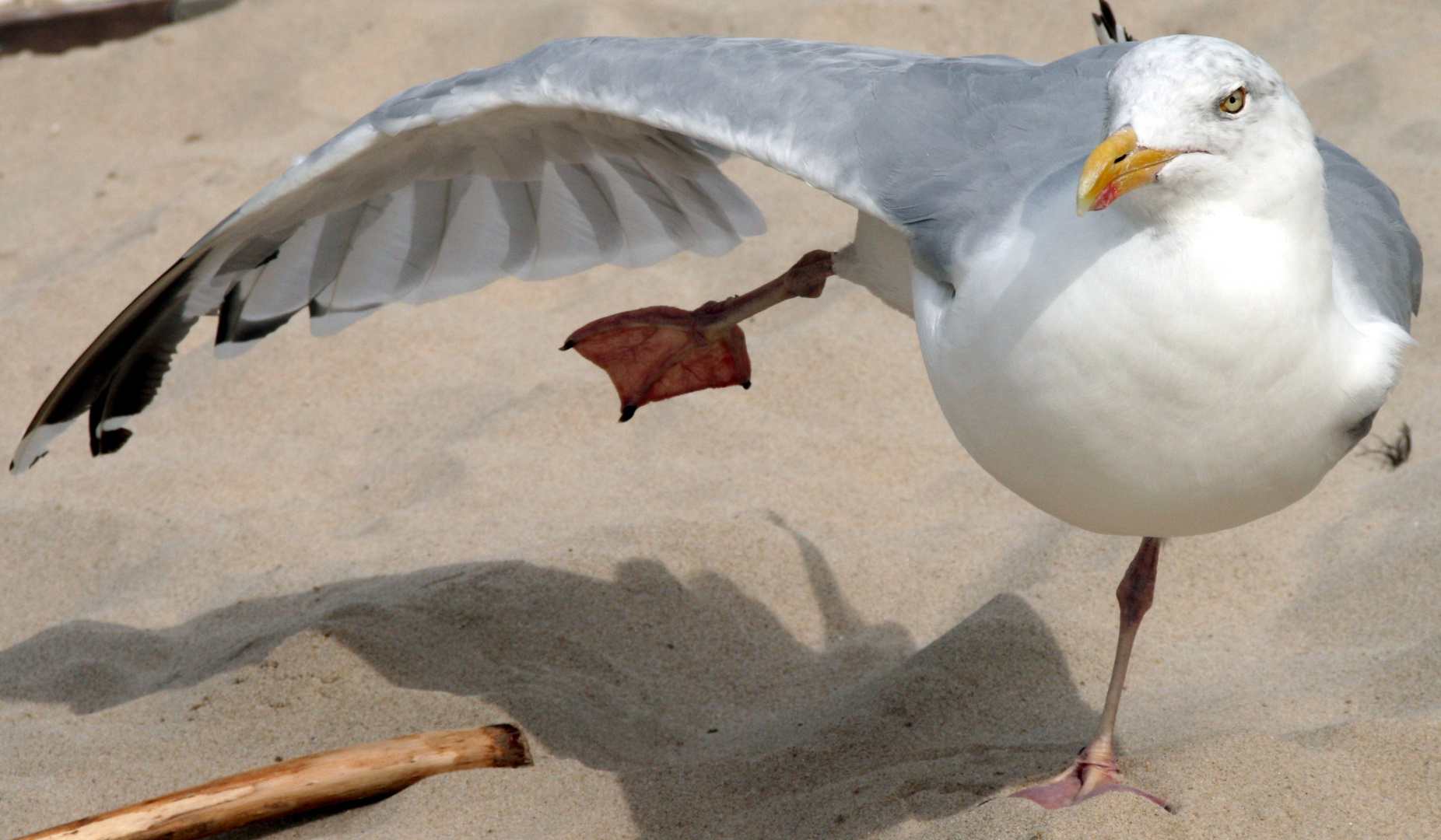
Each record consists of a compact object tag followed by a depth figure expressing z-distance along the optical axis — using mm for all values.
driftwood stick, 4809
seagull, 3531
